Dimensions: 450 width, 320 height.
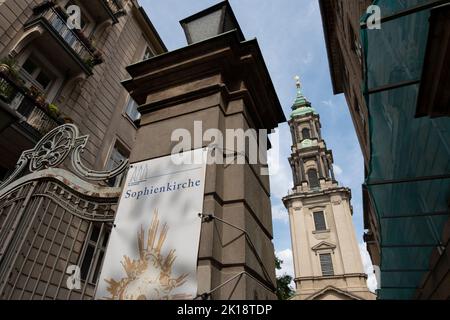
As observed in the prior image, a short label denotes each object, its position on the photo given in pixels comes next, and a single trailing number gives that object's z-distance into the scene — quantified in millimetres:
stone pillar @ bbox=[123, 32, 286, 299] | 2449
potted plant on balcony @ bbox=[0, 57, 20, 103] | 7870
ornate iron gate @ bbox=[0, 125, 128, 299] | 3045
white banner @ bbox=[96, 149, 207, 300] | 2387
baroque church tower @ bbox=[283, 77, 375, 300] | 34938
